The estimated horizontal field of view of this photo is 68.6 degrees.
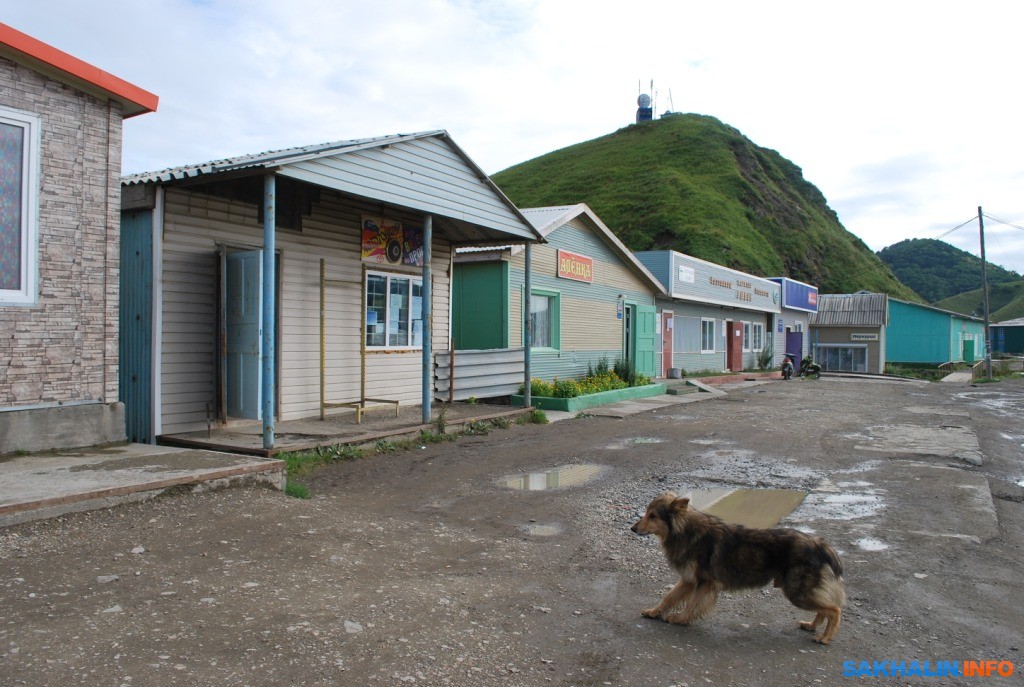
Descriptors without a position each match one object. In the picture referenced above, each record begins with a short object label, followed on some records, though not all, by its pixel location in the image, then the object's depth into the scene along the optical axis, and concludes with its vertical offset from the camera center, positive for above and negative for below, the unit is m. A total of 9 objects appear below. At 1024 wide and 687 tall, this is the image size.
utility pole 34.19 +3.31
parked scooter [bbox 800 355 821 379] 32.12 -1.09
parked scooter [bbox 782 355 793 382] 30.89 -1.09
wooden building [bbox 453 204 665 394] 16.06 +1.06
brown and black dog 4.03 -1.21
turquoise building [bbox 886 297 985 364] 46.94 +0.56
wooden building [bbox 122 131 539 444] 8.90 +0.93
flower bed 15.33 -1.24
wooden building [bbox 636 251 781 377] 24.48 +1.12
